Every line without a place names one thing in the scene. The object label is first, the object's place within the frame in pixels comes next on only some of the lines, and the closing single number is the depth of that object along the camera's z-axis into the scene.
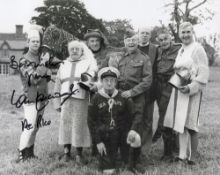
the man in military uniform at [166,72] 7.18
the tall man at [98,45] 7.14
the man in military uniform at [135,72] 6.64
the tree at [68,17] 48.10
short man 6.19
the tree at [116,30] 44.81
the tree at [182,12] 34.38
